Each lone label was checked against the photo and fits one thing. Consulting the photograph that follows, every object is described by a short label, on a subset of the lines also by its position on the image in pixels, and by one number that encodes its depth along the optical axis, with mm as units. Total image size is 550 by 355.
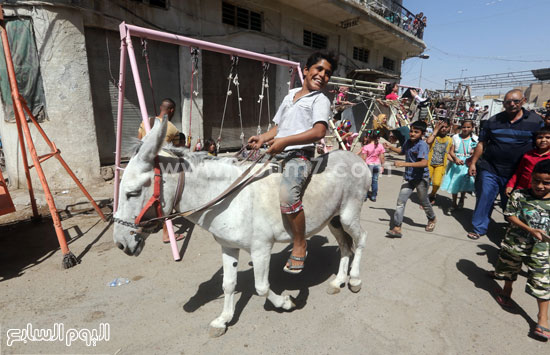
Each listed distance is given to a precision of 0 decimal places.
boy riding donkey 2190
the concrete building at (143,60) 5855
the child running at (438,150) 5961
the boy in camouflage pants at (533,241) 2422
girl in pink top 6567
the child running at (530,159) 3139
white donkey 1888
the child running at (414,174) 4328
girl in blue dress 5793
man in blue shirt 3699
